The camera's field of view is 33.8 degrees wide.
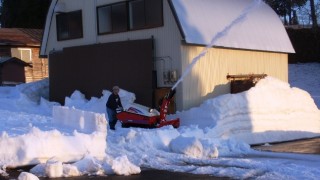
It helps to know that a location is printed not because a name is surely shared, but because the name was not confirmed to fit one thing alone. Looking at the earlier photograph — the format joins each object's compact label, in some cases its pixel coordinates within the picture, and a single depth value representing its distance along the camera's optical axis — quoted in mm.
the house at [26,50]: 39562
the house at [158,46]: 20500
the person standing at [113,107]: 17659
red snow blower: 17812
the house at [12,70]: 35844
